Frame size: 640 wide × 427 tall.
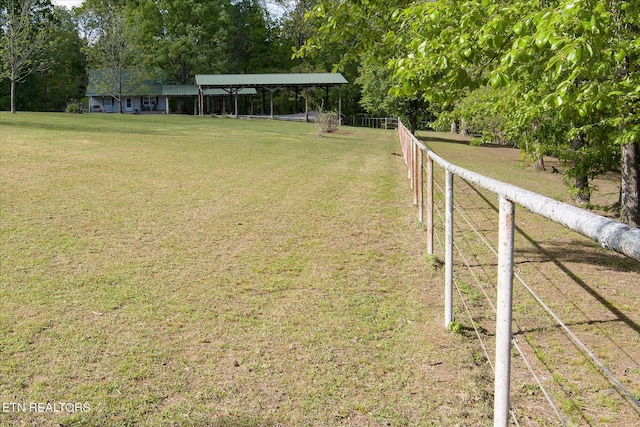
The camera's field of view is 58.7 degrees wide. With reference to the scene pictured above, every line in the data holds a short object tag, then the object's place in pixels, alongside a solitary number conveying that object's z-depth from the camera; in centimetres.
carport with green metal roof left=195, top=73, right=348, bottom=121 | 5041
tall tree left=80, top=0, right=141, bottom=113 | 5284
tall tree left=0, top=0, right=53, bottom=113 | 3750
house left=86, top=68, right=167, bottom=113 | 5459
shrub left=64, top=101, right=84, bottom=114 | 4606
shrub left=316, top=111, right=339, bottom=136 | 3378
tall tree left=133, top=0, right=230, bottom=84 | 6053
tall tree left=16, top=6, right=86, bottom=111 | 5716
